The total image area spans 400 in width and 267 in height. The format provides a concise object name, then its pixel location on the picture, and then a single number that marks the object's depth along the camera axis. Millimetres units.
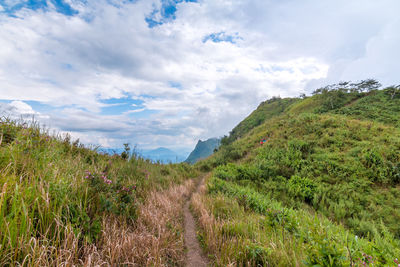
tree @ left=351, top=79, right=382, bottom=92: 43491
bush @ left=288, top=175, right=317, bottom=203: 9469
